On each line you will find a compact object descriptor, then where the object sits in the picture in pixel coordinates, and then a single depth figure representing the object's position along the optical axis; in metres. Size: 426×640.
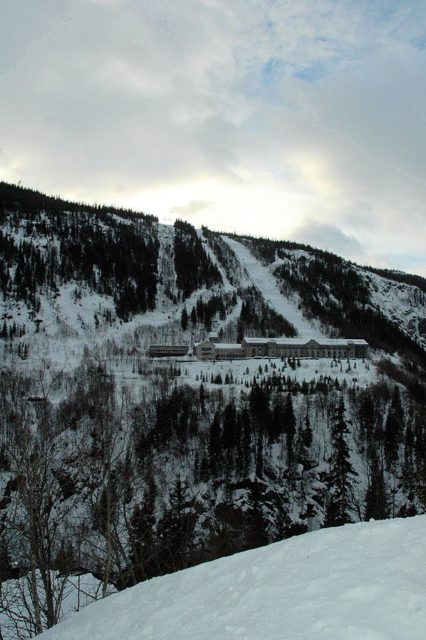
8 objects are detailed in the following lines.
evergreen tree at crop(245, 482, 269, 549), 45.66
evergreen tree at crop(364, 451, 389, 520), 43.76
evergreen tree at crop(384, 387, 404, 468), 75.40
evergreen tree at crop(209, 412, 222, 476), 70.94
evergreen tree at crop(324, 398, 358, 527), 48.38
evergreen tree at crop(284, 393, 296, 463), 76.00
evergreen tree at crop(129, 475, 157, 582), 14.31
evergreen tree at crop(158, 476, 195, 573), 29.13
